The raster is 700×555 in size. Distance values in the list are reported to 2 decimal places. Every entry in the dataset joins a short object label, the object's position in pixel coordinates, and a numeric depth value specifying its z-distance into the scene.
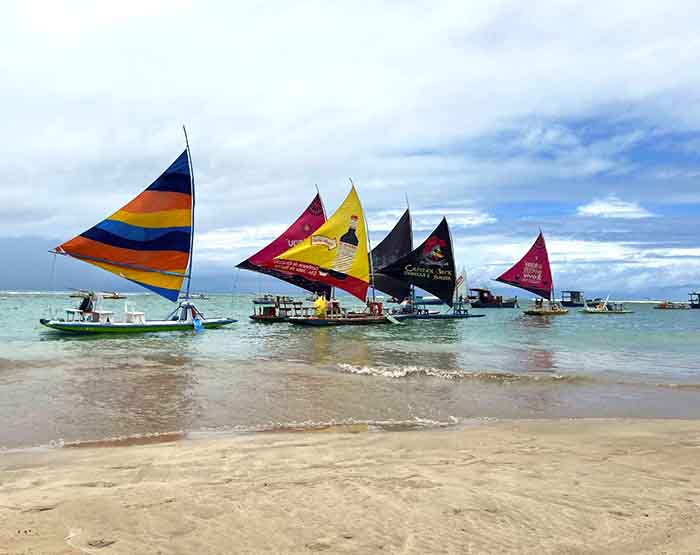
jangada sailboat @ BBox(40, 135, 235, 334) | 26.94
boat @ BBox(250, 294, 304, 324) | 41.56
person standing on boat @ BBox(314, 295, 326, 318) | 37.78
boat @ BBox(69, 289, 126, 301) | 28.34
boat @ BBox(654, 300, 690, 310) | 113.81
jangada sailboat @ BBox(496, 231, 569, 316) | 59.47
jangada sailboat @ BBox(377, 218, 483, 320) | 46.34
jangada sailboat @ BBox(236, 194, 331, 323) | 39.25
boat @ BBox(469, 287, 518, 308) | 95.19
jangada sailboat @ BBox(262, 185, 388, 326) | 37.69
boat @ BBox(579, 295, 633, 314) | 79.76
